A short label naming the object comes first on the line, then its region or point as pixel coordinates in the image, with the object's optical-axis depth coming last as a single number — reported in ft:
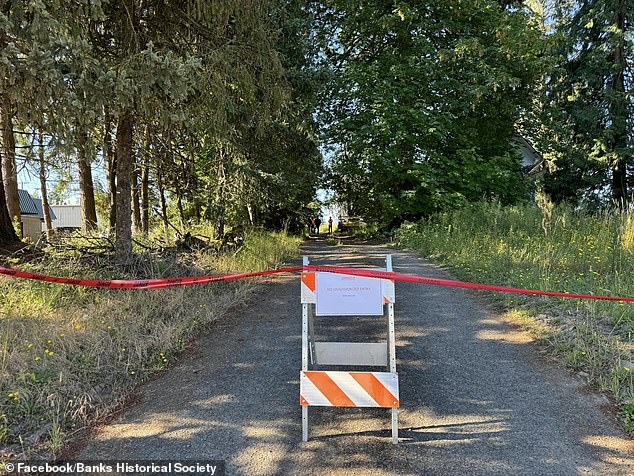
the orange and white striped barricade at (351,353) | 10.32
